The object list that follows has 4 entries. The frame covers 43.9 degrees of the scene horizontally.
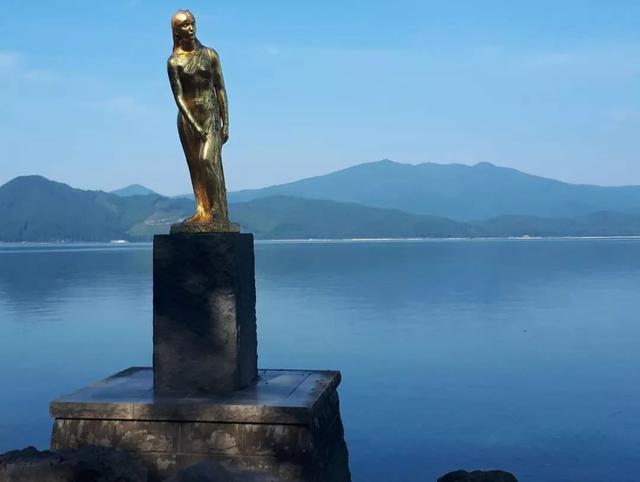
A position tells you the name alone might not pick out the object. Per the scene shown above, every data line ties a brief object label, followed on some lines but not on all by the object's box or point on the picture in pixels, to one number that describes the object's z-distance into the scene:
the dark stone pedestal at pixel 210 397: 8.09
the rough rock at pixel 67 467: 7.02
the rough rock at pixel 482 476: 9.99
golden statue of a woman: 9.34
